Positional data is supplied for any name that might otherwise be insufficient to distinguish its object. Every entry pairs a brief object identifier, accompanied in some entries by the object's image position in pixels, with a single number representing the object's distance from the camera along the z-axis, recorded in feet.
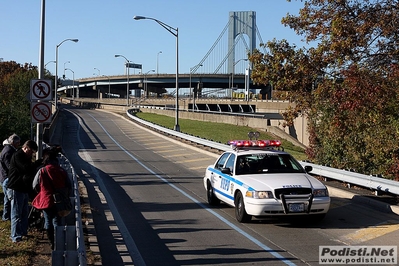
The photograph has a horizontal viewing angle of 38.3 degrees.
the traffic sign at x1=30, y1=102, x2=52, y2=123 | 47.42
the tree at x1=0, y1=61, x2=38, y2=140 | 95.55
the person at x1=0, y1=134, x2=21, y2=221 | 32.65
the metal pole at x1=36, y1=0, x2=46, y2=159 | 50.65
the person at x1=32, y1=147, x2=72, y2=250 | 28.63
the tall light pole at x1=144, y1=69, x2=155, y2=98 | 448.65
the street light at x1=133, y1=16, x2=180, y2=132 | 121.39
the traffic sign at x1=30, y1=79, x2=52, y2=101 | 47.11
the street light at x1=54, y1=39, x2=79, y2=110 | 180.46
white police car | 36.35
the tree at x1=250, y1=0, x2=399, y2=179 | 50.44
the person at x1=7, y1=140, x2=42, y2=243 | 30.60
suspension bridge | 410.52
